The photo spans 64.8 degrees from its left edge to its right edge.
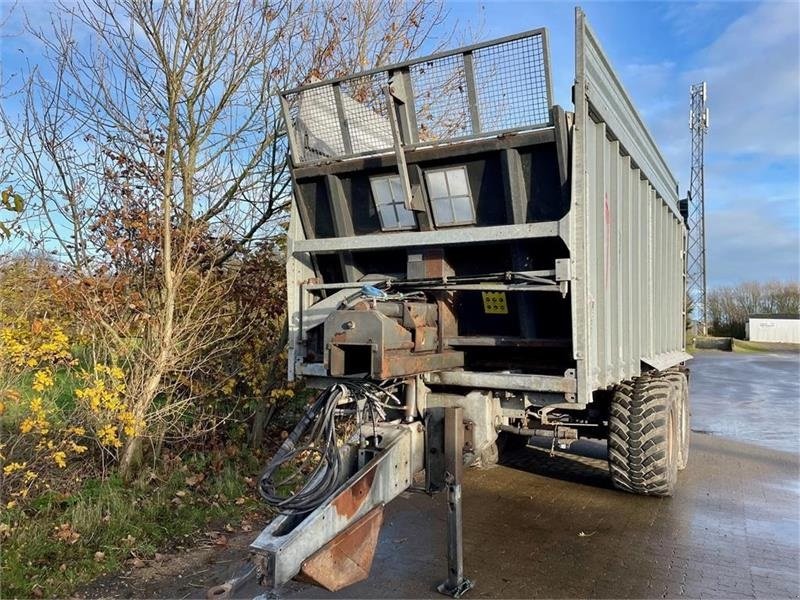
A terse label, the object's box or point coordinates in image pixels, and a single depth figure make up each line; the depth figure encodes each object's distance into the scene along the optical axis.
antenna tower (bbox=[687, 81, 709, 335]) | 33.09
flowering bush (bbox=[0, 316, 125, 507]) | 4.82
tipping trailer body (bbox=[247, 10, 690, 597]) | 3.66
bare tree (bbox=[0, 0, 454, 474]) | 5.73
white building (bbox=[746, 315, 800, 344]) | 37.28
